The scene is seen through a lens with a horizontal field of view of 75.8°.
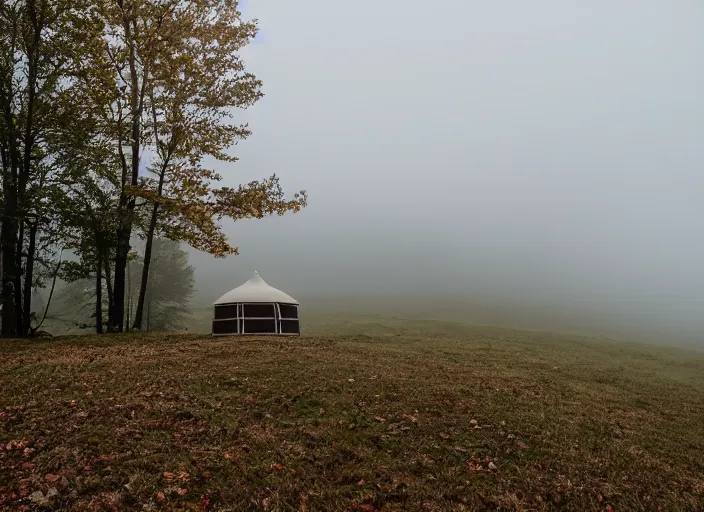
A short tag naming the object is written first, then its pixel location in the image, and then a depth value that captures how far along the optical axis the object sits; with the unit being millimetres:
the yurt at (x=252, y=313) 24141
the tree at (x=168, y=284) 45906
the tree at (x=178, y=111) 20969
